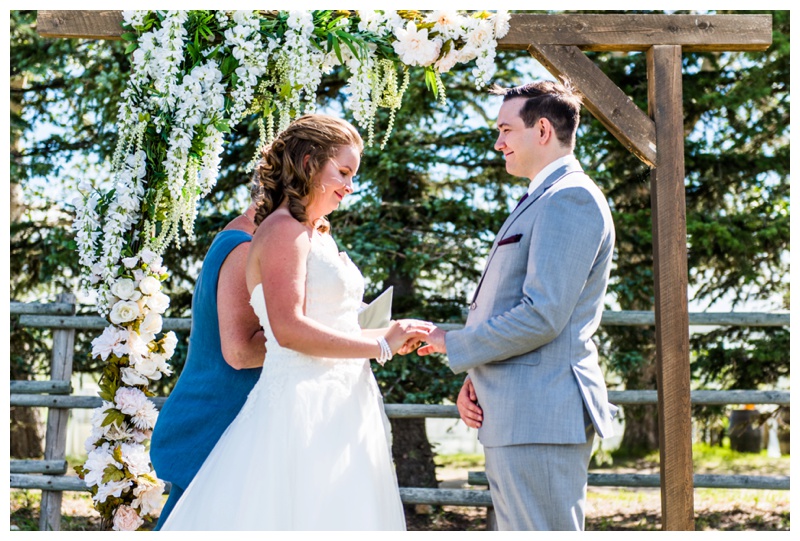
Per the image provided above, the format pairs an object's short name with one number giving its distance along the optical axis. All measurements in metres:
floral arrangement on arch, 3.39
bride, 2.51
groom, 2.49
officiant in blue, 2.84
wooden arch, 3.77
